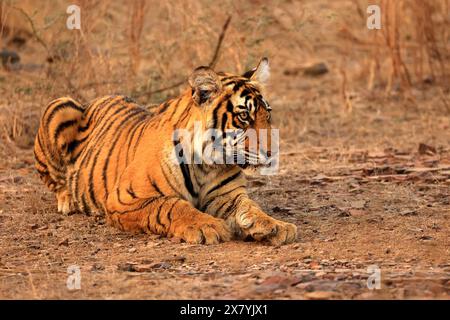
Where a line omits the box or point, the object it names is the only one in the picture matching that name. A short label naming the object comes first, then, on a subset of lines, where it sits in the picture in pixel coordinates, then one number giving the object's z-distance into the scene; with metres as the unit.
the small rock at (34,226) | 13.04
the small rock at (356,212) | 12.98
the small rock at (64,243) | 12.05
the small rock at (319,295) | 8.91
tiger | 11.55
